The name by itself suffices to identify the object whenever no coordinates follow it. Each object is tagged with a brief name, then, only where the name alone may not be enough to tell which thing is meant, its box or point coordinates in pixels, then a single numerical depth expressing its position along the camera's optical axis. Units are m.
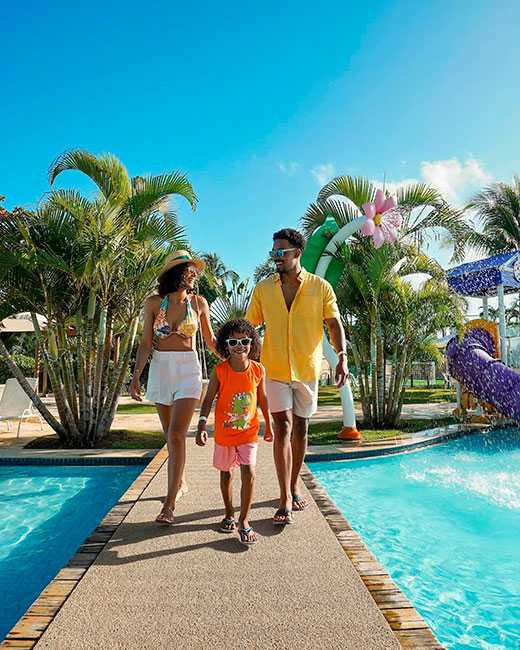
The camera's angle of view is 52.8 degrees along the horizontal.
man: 3.69
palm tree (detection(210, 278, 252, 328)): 18.67
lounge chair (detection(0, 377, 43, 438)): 9.84
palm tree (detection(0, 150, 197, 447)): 8.20
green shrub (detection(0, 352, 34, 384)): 21.04
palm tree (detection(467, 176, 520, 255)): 20.42
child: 3.37
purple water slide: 10.00
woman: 3.69
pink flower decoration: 9.30
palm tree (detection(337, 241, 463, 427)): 10.04
